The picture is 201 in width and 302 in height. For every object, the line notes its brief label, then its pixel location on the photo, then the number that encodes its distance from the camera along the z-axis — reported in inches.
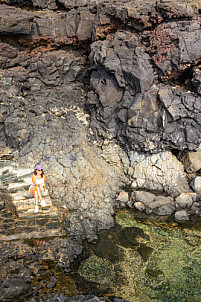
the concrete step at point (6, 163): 529.5
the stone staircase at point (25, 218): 388.2
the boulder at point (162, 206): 493.6
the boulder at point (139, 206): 499.8
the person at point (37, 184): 403.2
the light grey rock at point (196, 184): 545.6
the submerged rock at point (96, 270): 338.6
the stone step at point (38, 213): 416.2
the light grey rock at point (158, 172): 558.3
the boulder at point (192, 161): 569.9
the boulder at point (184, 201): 513.7
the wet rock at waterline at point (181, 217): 478.6
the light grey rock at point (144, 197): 513.3
